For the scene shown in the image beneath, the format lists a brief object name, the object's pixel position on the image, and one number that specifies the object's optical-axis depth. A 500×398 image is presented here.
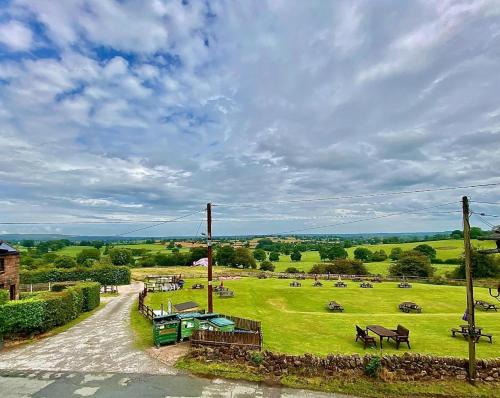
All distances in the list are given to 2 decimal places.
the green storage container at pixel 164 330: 21.03
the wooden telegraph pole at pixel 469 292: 15.62
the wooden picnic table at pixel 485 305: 32.97
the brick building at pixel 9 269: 34.47
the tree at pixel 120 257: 106.31
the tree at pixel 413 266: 79.12
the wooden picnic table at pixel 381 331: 20.45
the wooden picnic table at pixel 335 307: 33.60
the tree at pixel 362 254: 121.41
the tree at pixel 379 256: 117.81
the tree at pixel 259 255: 140.02
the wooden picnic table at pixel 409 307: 33.19
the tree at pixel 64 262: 82.06
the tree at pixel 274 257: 139.23
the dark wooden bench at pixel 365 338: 20.93
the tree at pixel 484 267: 78.31
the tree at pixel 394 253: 113.56
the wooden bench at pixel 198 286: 44.56
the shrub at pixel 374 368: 15.75
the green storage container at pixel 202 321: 21.62
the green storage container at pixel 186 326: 21.81
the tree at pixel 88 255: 112.64
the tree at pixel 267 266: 102.07
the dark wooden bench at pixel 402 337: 20.72
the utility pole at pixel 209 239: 25.41
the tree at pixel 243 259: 111.50
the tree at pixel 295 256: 138.62
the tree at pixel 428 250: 109.00
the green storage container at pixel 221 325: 20.62
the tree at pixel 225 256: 113.94
